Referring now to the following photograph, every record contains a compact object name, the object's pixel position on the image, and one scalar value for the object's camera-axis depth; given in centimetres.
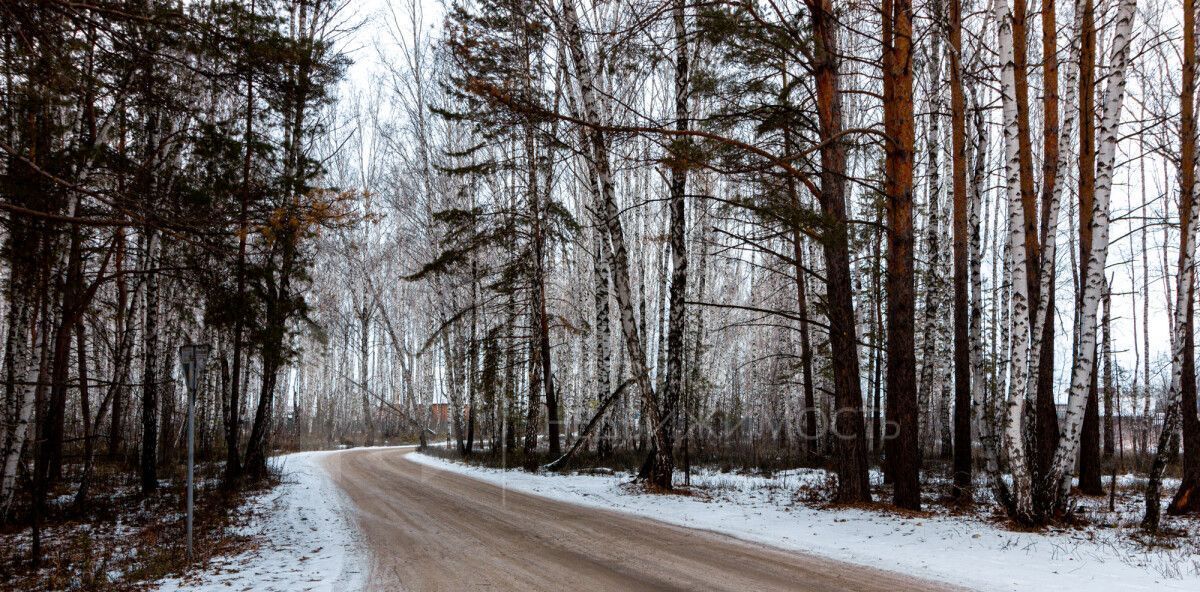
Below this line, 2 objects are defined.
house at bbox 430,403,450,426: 4934
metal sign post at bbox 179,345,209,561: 784
